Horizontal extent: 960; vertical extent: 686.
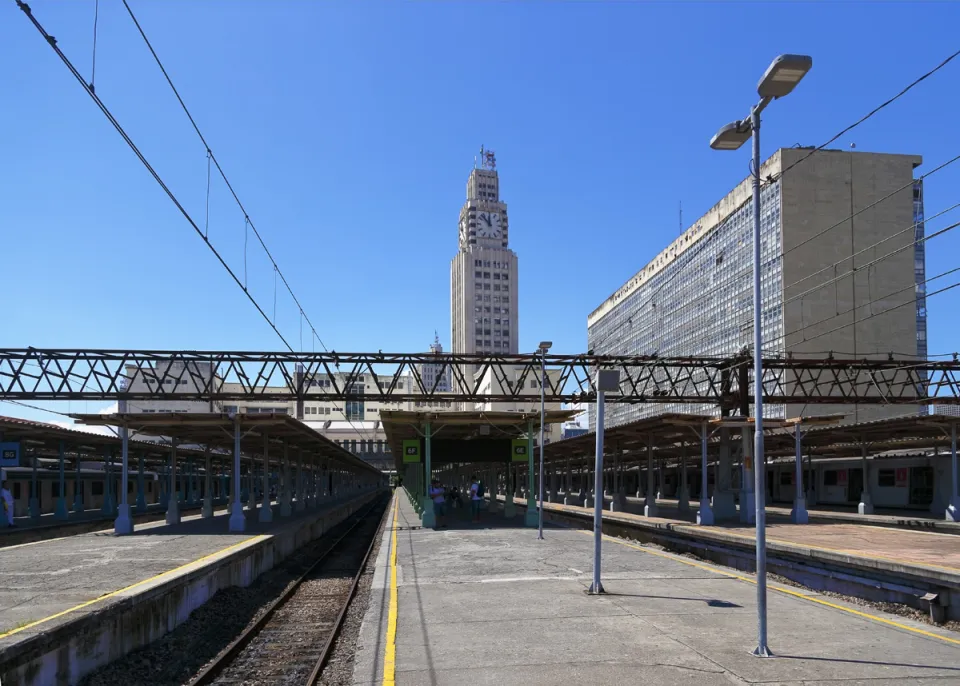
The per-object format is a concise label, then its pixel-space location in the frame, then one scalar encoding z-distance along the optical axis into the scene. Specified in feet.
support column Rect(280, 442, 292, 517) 107.86
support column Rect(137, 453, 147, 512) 116.78
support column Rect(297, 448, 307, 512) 120.67
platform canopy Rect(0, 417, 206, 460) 81.56
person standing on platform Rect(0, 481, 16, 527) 78.48
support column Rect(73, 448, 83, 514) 118.83
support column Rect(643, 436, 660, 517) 87.10
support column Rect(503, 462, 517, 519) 92.43
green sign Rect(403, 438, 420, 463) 84.94
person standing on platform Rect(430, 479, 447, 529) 82.74
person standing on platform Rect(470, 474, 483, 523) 86.12
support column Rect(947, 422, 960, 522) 78.95
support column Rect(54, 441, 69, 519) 103.76
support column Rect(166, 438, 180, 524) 84.76
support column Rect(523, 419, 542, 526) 80.64
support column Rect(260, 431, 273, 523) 89.33
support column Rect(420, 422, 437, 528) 79.00
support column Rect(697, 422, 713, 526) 73.20
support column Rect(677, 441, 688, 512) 99.19
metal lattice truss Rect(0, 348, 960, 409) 99.04
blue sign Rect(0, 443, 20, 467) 60.08
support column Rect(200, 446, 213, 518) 98.02
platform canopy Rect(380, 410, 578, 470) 81.82
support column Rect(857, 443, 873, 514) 91.69
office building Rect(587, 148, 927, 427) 220.23
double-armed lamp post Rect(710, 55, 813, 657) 23.79
